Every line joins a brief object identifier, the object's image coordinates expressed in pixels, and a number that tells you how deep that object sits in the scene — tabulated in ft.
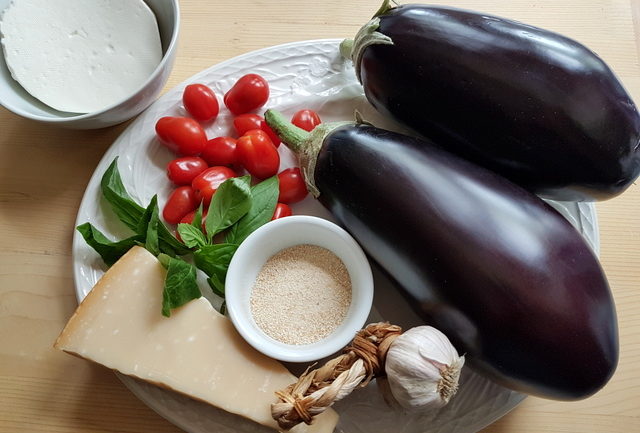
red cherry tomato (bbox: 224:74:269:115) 1.06
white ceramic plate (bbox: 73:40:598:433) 0.90
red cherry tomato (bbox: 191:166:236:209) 1.00
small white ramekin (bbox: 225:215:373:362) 0.86
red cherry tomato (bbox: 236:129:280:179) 1.00
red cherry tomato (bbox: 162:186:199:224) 1.02
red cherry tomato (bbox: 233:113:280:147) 1.06
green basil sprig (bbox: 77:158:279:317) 0.89
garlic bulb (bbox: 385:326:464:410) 0.77
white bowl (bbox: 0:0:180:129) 0.99
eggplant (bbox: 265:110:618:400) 0.77
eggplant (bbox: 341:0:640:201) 0.87
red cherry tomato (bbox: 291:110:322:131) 1.05
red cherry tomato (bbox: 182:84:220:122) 1.06
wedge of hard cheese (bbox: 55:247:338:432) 0.86
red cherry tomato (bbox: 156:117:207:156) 1.04
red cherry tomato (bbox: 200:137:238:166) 1.05
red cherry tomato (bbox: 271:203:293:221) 0.99
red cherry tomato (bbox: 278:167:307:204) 1.01
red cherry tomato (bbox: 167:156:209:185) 1.04
